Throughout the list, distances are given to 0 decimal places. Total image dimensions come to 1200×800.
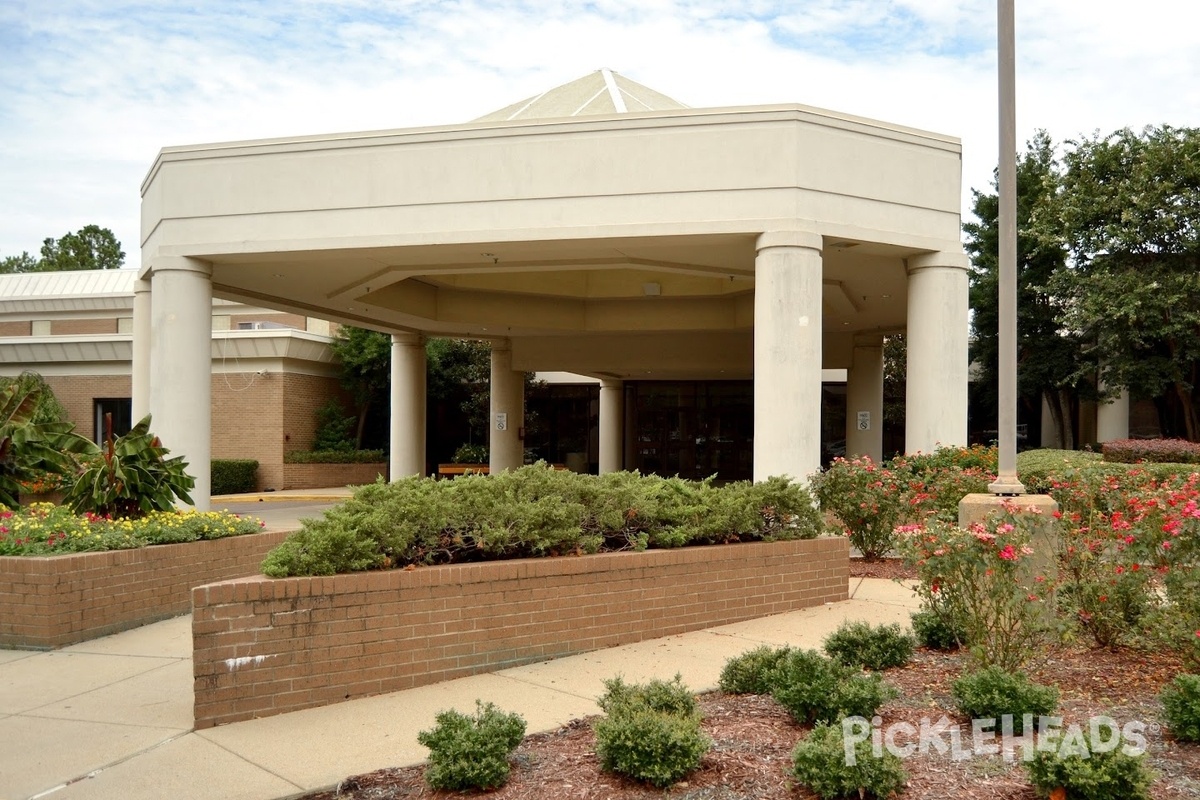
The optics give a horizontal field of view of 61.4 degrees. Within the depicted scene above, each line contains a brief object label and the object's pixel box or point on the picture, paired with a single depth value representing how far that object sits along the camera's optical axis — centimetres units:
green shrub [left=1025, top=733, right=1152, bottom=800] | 429
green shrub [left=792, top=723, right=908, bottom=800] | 454
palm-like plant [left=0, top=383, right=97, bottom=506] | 1266
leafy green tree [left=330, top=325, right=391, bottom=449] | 3331
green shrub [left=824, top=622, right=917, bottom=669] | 691
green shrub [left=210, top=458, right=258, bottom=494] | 2980
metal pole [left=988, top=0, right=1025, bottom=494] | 880
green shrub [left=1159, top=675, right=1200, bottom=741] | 518
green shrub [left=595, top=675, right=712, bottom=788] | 490
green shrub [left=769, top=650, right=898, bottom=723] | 549
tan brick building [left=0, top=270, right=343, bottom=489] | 3131
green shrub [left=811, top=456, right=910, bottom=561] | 1233
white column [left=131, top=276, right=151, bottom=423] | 1855
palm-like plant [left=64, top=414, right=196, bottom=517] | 1093
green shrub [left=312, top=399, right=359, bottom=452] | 3281
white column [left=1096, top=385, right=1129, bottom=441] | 2869
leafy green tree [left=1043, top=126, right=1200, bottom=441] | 2480
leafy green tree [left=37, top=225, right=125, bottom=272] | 6066
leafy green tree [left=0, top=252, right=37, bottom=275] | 6356
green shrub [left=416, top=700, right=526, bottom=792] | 494
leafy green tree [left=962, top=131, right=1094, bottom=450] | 2933
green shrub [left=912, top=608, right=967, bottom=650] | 746
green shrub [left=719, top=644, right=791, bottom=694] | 644
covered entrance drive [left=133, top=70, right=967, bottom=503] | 1408
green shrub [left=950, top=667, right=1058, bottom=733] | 543
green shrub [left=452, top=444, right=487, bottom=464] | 3541
